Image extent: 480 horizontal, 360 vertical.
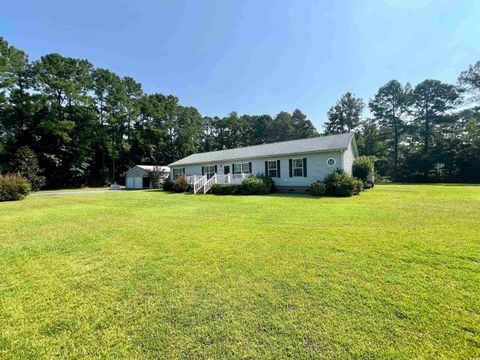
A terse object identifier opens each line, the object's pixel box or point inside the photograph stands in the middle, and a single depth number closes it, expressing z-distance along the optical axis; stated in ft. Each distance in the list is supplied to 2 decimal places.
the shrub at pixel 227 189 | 55.01
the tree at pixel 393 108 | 118.32
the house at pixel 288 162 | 51.93
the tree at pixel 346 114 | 142.61
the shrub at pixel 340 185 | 44.06
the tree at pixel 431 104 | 108.68
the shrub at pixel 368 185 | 59.39
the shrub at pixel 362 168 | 57.47
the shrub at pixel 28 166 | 82.58
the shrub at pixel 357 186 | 45.73
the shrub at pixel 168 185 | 69.97
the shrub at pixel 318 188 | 46.04
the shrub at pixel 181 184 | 65.07
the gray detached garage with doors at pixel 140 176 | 99.25
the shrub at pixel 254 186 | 53.62
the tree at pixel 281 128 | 161.36
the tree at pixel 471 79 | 101.81
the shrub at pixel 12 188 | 48.83
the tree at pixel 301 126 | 157.10
